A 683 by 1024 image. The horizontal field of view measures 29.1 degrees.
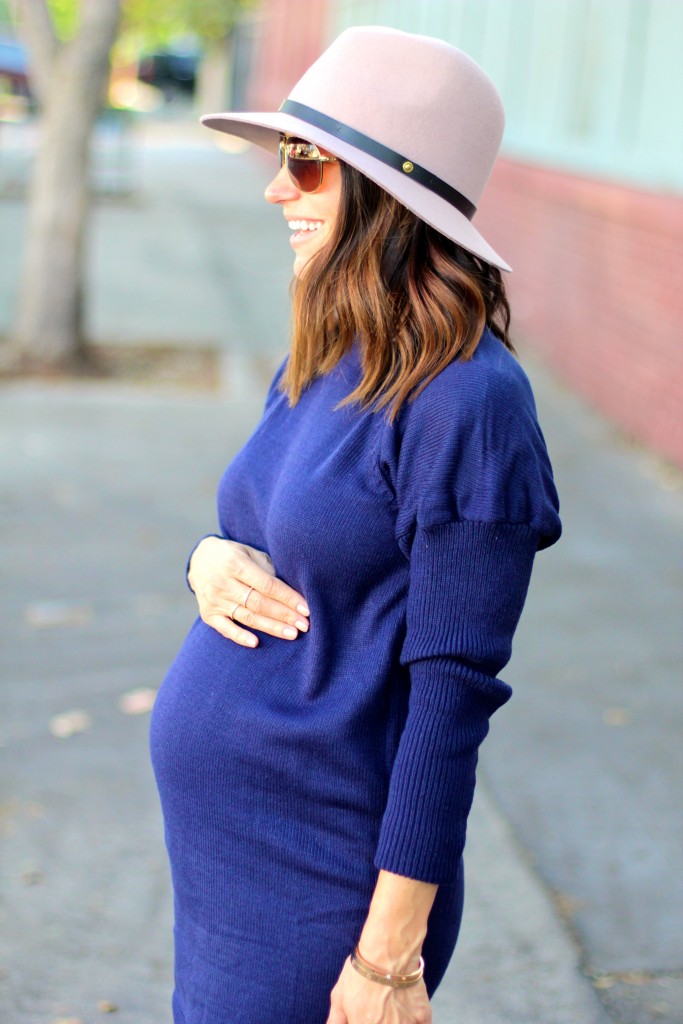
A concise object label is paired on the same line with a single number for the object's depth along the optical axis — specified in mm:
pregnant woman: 1649
